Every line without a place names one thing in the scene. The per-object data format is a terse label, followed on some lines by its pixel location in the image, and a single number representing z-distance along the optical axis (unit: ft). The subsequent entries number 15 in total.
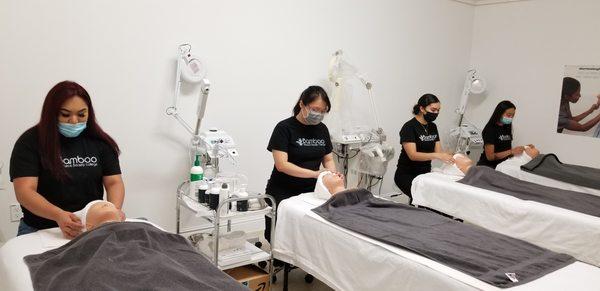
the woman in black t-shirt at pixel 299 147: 8.39
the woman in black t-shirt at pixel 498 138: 12.82
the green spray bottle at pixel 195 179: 7.70
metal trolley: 6.69
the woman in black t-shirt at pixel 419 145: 11.03
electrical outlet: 8.23
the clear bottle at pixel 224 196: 6.89
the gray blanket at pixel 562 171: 9.87
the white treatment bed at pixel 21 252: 4.51
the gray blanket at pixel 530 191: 8.48
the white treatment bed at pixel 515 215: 7.80
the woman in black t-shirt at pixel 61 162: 5.66
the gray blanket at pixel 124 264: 4.26
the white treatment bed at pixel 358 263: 5.40
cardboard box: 7.10
